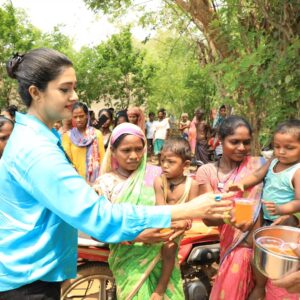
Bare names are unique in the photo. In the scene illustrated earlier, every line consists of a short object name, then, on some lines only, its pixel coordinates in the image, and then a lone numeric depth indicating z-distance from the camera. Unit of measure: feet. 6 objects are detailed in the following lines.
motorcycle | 9.21
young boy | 7.55
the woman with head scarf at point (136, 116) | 20.11
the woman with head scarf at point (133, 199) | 7.54
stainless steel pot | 5.70
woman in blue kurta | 4.56
